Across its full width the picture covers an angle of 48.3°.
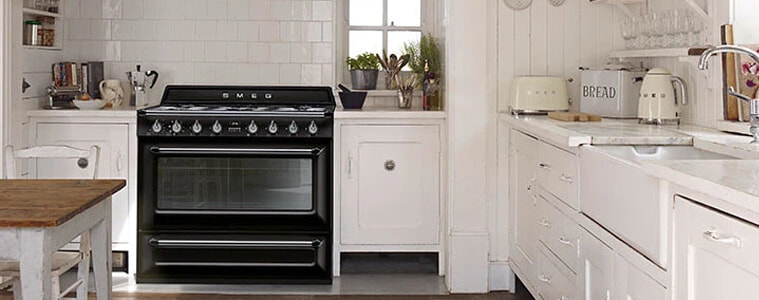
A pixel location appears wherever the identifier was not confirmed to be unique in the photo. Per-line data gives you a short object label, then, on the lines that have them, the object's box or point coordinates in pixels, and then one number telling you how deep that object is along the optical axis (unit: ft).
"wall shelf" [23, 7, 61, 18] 14.88
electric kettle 11.27
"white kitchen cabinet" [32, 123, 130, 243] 14.97
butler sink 7.16
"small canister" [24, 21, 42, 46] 15.22
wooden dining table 7.43
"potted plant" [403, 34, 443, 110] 16.01
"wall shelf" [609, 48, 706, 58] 10.25
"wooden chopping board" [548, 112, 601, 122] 12.14
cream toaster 13.50
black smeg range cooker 14.67
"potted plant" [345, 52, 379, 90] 16.98
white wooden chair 9.86
